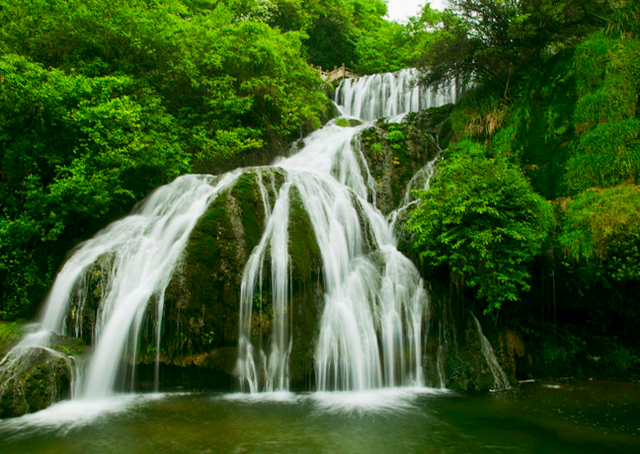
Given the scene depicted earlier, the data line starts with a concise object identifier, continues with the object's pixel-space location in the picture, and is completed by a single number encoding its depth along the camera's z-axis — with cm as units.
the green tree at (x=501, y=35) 1122
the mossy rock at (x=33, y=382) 580
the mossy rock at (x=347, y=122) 1665
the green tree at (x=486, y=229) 765
